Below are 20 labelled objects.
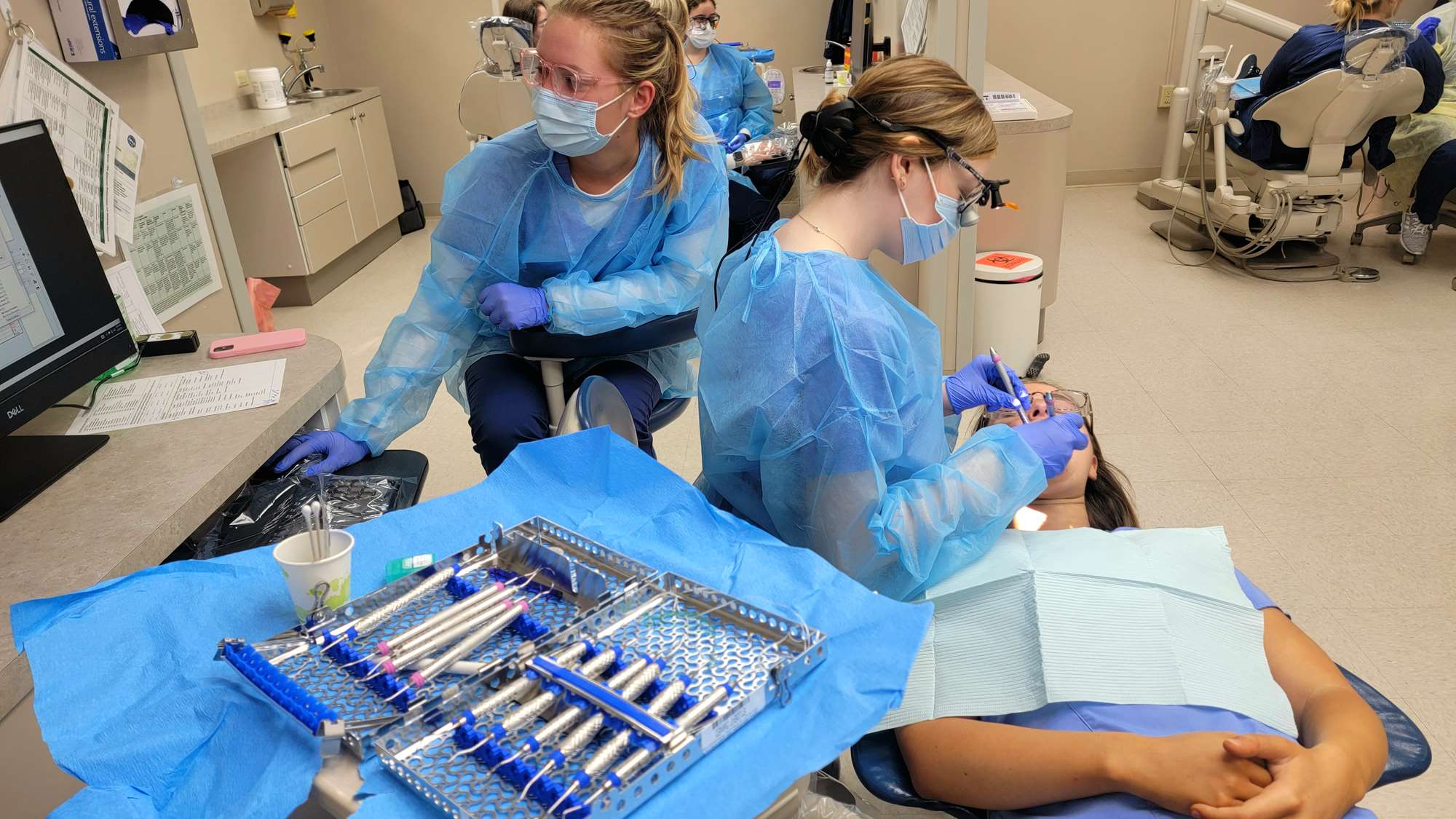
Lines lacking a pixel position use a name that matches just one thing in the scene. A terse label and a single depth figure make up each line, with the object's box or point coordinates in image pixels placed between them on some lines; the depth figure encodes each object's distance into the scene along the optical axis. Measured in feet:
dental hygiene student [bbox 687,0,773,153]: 13.19
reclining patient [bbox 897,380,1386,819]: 3.32
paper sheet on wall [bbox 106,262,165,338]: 5.71
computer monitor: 4.33
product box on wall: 5.44
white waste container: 10.10
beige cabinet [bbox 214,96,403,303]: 12.89
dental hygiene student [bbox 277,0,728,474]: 5.53
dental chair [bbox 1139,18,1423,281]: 11.10
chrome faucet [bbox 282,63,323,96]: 15.14
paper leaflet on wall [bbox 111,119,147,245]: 5.75
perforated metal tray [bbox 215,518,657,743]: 2.75
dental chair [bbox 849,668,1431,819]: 3.67
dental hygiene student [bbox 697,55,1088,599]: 3.94
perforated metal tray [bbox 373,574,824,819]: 2.46
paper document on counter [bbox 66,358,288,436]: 4.92
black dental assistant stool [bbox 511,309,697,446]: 5.35
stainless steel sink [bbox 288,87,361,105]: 15.15
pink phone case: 5.57
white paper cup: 3.14
